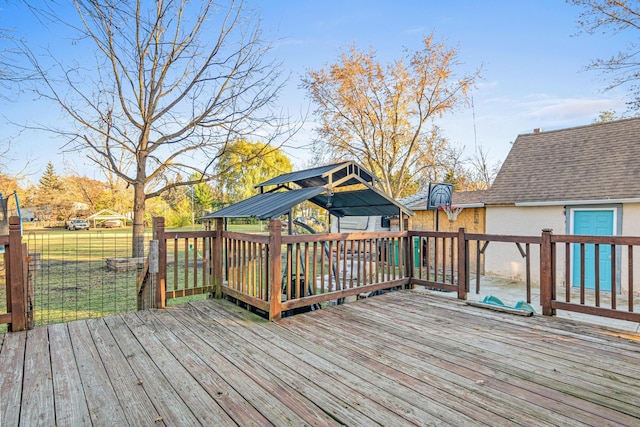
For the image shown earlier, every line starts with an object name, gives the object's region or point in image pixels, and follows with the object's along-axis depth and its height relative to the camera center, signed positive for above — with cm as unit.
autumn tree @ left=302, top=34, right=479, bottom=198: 1545 +528
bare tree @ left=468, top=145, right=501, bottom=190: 2617 +334
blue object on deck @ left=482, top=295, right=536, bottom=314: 426 -117
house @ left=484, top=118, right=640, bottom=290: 764 +62
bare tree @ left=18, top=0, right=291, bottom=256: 827 +328
